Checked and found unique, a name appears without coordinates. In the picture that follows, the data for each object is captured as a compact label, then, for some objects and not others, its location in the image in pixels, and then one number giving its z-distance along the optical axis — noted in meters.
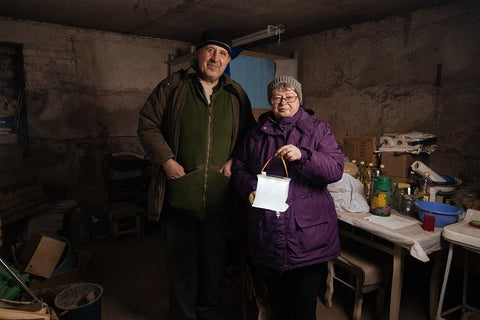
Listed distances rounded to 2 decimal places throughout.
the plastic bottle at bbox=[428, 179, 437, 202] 2.29
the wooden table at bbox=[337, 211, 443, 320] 1.77
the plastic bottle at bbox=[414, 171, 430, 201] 2.23
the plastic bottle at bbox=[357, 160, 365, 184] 2.60
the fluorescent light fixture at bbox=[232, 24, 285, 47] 3.00
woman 1.48
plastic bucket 1.91
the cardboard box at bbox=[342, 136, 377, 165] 2.87
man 1.82
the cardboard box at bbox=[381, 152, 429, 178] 2.61
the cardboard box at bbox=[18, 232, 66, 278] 2.51
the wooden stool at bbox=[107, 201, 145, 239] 3.79
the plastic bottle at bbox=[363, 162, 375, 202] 2.51
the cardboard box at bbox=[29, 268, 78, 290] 2.48
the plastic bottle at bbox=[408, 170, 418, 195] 2.54
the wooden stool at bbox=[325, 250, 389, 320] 2.06
